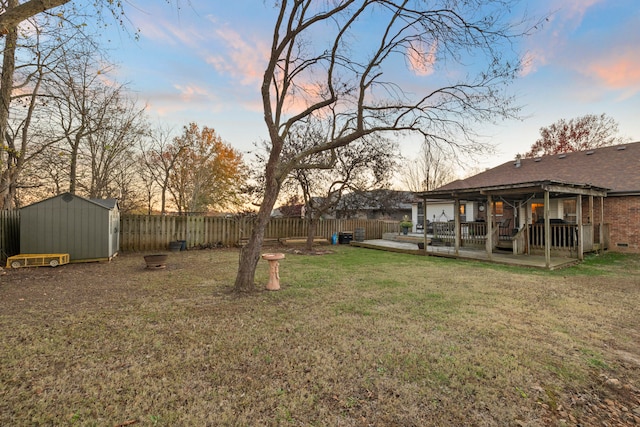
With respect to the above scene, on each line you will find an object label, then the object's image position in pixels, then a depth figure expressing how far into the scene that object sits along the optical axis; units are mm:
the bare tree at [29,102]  6607
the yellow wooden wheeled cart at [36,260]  7555
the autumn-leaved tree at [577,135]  22188
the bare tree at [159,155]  18031
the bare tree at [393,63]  5641
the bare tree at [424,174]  30969
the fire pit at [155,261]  7844
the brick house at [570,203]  10312
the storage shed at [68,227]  8211
